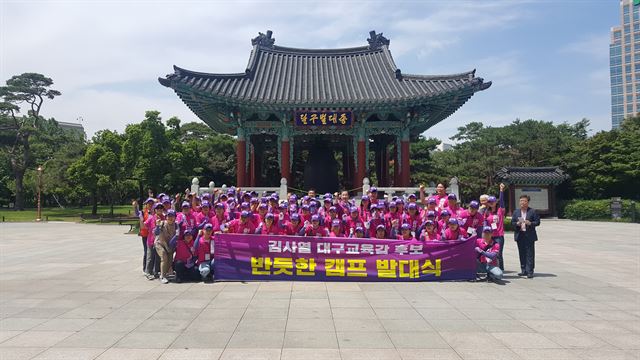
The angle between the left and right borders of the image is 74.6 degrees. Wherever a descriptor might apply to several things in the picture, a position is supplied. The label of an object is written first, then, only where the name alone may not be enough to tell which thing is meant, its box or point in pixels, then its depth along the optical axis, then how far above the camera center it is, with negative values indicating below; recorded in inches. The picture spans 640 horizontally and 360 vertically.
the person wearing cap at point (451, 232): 381.4 -31.2
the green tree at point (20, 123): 2015.3 +386.3
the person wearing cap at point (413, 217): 405.4 -18.8
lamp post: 1491.1 +54.4
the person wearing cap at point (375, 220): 400.8 -21.2
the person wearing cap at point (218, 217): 397.7 -18.2
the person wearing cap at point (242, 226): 383.9 -25.6
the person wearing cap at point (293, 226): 390.6 -26.5
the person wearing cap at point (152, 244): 388.2 -42.7
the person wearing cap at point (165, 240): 374.6 -37.1
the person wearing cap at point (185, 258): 374.0 -53.3
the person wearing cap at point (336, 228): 385.1 -27.7
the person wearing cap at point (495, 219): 389.7 -20.1
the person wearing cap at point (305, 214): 401.7 -15.4
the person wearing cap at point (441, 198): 423.9 -0.2
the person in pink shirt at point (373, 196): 436.9 +2.1
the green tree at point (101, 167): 1374.3 +104.2
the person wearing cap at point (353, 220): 398.4 -21.3
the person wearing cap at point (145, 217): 396.2 -18.2
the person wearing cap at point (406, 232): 381.7 -31.3
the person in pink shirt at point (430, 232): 381.4 -31.6
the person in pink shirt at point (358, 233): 386.3 -32.2
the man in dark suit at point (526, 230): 392.9 -30.4
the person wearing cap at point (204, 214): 398.0 -15.3
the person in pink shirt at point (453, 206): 405.4 -8.2
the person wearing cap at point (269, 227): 383.2 -26.5
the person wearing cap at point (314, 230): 384.2 -29.4
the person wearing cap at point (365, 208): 419.0 -10.2
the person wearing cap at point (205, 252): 371.6 -47.9
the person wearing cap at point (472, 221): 394.9 -22.1
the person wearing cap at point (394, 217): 406.3 -18.7
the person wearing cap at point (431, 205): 419.7 -7.3
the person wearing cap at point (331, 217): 402.5 -18.3
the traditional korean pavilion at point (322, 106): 674.2 +152.1
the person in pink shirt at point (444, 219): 390.3 -19.9
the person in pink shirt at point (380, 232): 384.8 -31.3
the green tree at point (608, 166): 1479.7 +115.6
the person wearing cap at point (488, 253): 377.4 -49.8
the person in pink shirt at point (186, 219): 380.2 -19.1
